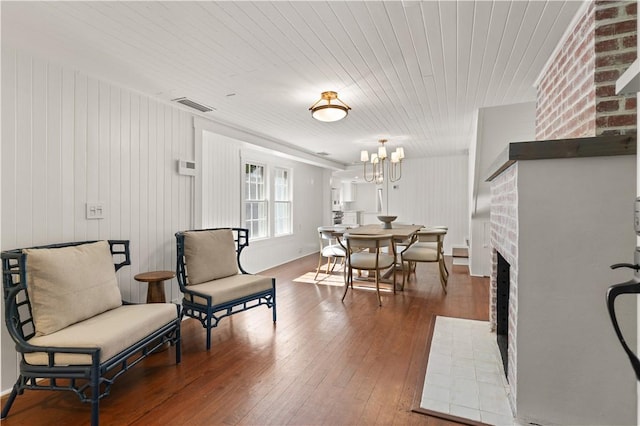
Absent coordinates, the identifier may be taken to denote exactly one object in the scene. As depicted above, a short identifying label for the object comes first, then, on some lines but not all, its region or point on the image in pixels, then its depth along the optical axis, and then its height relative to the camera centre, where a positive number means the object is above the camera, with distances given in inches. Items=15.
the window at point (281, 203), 265.1 +6.0
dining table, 176.2 -12.8
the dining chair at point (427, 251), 178.5 -24.1
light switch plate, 104.7 +0.1
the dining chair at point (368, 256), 158.7 -25.0
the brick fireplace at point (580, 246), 59.6 -6.9
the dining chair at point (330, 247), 200.2 -24.5
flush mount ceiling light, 119.1 +37.8
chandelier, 189.7 +34.4
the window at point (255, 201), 231.5 +7.1
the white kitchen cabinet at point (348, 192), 408.2 +23.6
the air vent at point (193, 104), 129.9 +44.9
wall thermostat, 139.1 +19.1
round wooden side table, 111.5 -26.6
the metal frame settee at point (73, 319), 71.4 -28.8
